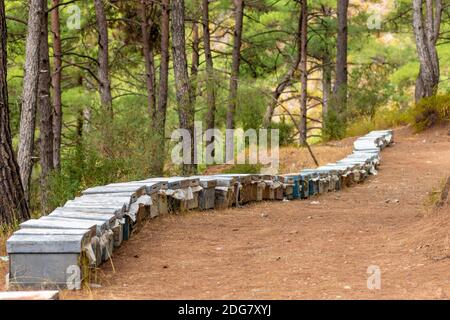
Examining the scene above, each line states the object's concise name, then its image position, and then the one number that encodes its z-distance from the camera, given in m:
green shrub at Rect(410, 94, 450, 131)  18.50
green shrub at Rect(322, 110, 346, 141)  19.39
